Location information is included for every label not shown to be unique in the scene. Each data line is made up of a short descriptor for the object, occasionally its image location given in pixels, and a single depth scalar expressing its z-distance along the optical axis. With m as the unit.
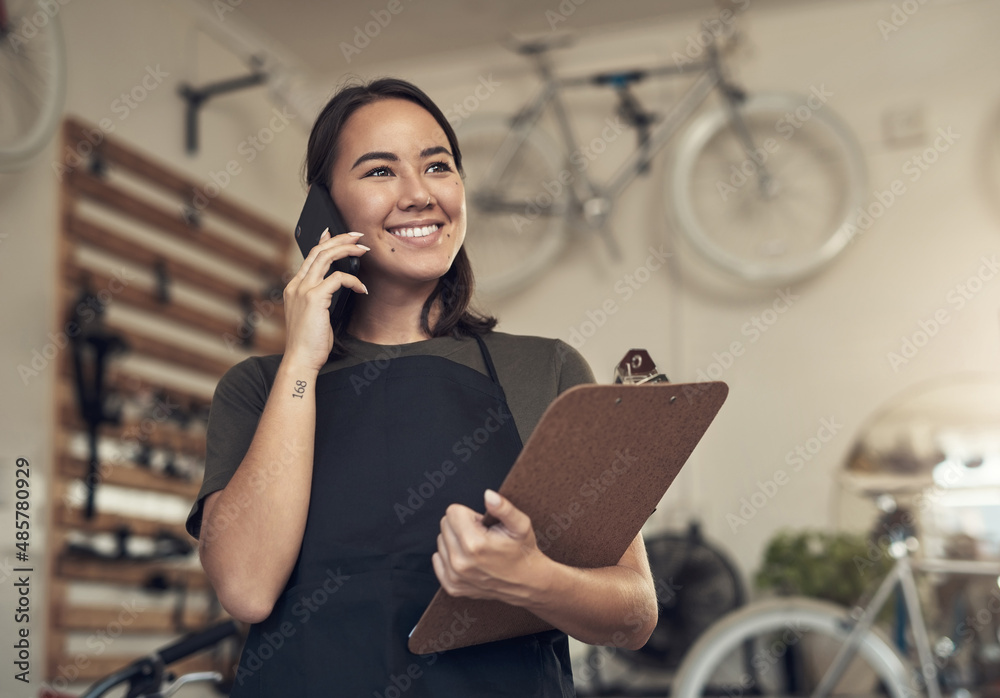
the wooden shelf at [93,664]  3.30
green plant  3.86
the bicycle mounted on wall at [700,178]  4.45
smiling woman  1.04
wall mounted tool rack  3.41
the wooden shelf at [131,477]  3.39
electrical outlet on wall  4.45
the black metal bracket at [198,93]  4.31
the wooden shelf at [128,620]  3.32
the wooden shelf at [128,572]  3.37
